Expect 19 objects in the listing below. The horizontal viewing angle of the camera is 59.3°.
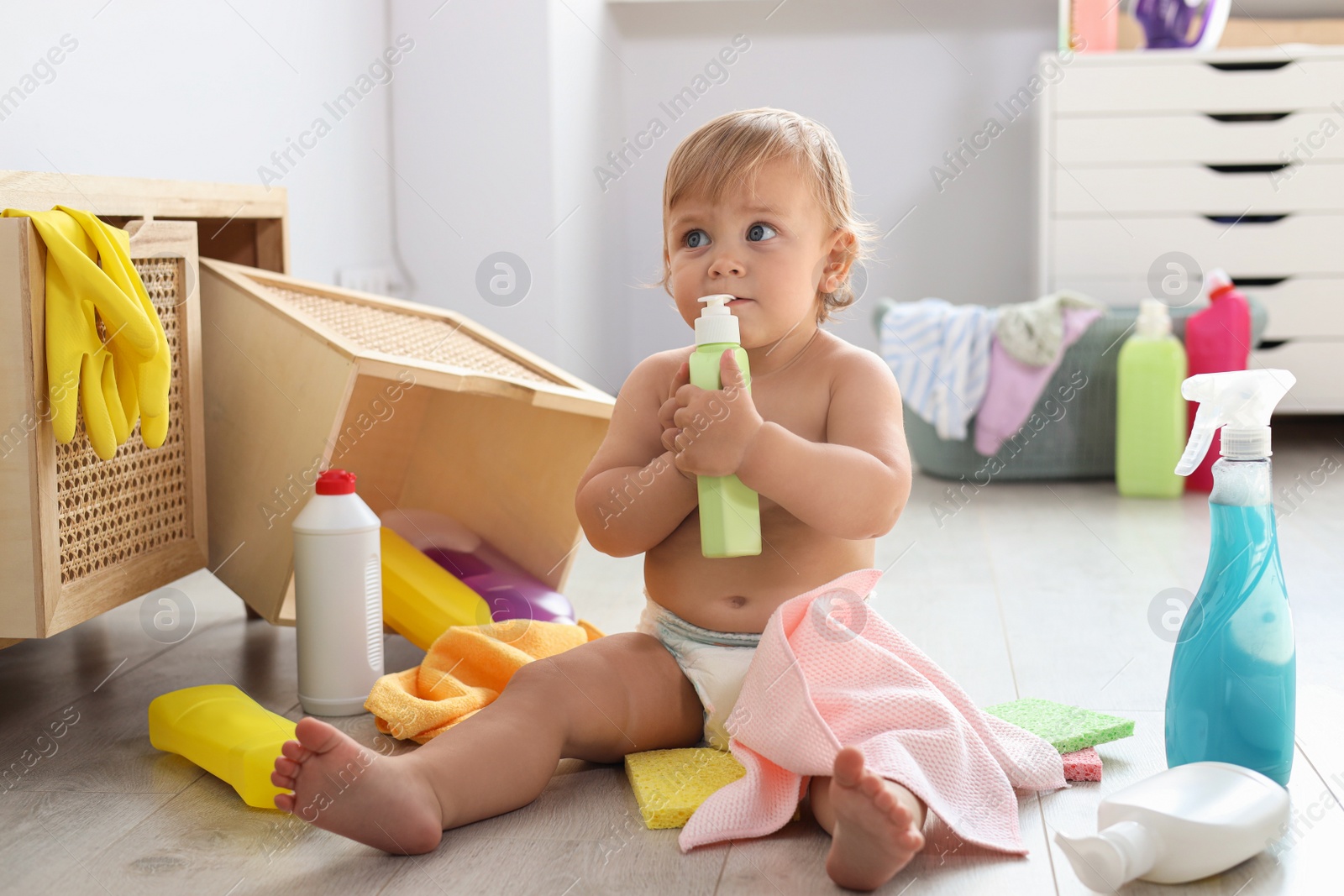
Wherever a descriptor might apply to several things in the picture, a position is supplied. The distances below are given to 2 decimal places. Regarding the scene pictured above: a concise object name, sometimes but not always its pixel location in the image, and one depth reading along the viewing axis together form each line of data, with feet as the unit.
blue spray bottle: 2.47
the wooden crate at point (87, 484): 2.75
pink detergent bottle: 6.53
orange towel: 3.03
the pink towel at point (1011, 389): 6.71
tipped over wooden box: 3.53
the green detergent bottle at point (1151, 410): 6.39
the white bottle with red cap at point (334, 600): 3.26
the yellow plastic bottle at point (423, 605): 3.82
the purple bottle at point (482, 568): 3.93
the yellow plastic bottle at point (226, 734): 2.68
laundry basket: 6.70
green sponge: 2.83
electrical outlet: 6.84
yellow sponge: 2.53
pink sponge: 2.73
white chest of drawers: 7.73
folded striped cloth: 6.80
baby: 2.55
